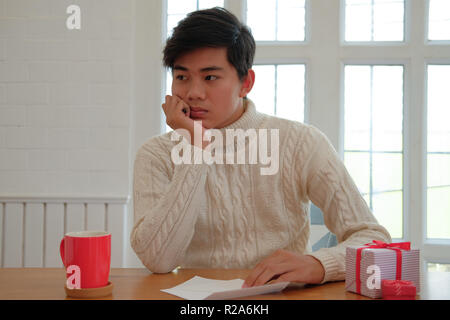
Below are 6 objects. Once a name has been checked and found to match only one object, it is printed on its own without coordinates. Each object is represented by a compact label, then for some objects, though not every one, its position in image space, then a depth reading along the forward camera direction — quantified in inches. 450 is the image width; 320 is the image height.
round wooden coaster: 35.2
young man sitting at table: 51.6
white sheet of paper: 34.2
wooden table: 36.1
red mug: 35.1
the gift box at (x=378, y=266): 35.6
